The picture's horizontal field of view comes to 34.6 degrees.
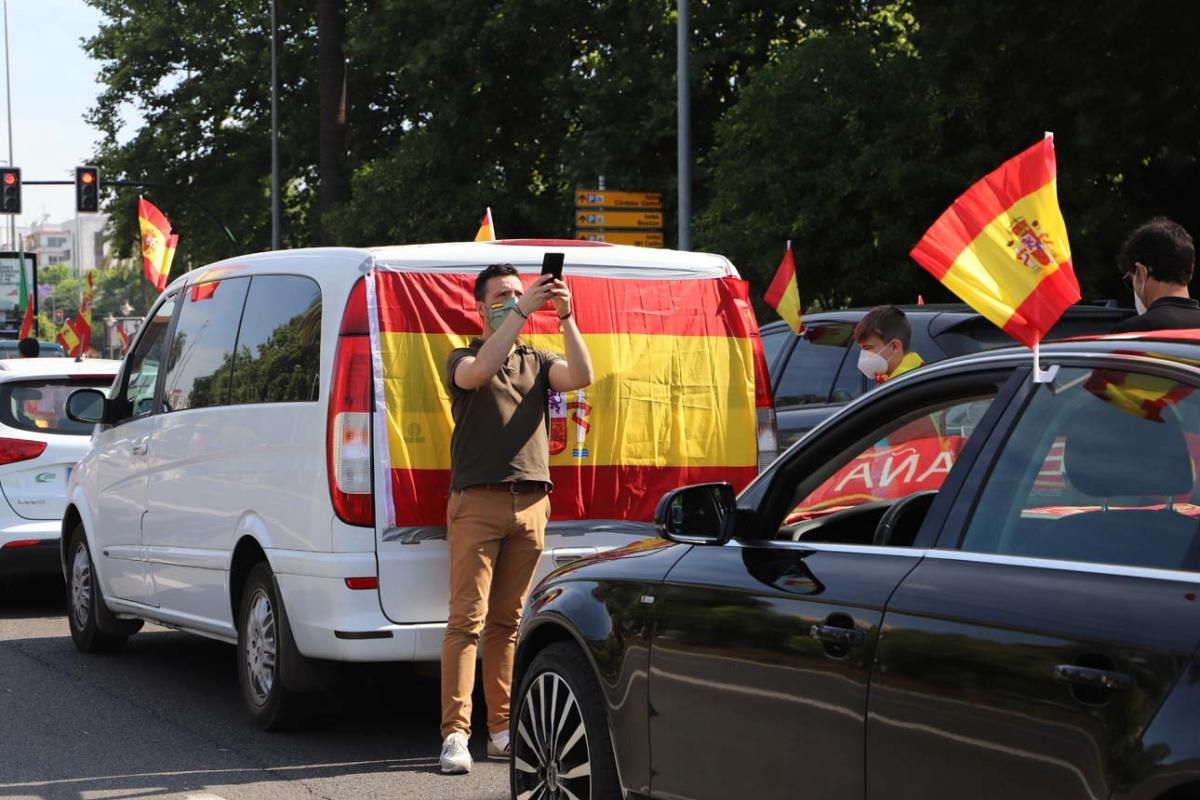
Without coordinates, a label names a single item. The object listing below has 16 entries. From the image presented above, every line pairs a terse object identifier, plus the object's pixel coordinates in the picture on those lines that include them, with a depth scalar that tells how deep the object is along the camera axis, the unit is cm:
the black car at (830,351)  977
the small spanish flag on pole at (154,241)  1862
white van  723
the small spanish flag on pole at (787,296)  1172
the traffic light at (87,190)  4038
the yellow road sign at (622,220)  2469
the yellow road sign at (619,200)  2462
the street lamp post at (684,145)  2278
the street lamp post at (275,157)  4081
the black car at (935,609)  337
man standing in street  695
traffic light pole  4253
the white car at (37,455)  1172
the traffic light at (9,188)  4022
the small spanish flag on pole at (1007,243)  421
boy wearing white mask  830
